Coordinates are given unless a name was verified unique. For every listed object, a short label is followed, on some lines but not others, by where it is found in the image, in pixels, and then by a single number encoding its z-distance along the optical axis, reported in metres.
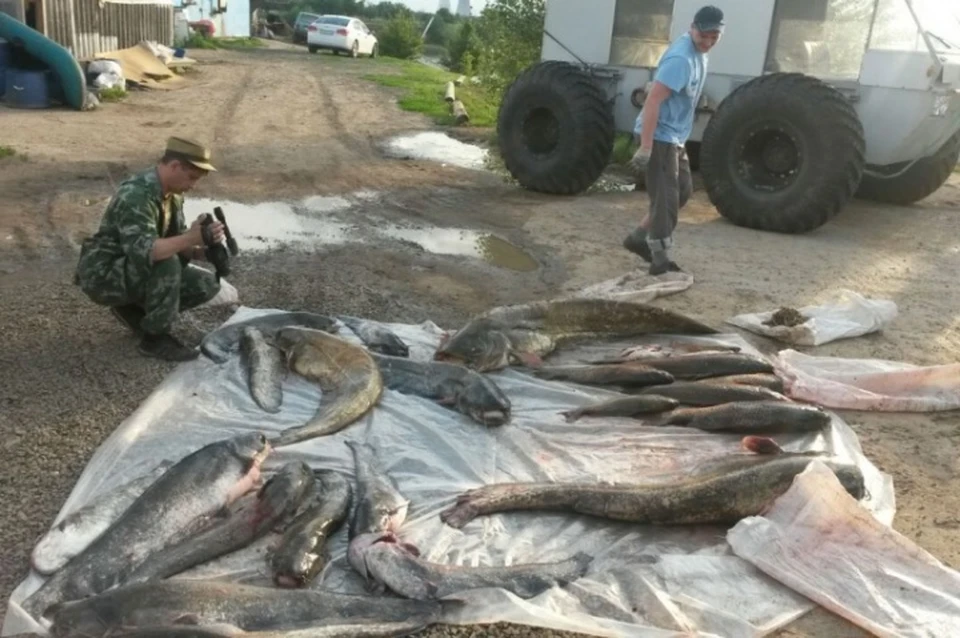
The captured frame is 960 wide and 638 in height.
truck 9.38
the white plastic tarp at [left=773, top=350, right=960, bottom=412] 5.49
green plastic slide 15.40
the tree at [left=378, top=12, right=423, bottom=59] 41.09
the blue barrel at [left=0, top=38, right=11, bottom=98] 15.59
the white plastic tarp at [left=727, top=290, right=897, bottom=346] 6.51
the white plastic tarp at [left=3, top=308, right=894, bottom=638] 3.36
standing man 7.17
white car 35.16
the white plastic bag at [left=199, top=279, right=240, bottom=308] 6.55
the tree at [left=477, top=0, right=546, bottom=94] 17.20
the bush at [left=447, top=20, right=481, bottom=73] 32.59
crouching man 5.29
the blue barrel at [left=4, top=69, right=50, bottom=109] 15.26
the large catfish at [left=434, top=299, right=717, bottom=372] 5.60
